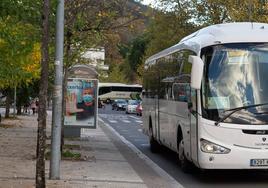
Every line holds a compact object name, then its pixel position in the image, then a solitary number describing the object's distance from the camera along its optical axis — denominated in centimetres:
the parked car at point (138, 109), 5881
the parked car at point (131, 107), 6340
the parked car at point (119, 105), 7819
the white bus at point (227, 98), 1119
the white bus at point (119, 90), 9606
